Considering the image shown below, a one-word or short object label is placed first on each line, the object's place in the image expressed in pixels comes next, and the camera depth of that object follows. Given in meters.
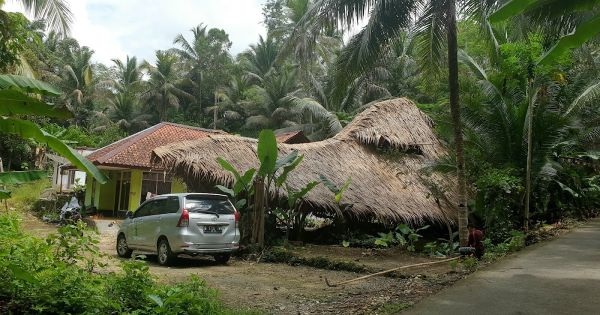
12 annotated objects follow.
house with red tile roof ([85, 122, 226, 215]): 21.33
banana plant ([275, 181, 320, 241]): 12.31
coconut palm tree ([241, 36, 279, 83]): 39.84
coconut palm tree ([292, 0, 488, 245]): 10.72
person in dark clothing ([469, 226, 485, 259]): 9.20
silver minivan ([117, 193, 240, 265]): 10.48
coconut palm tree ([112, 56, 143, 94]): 44.80
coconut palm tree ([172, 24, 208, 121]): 42.53
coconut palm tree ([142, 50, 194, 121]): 41.94
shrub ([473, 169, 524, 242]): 12.35
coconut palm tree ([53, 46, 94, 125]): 40.50
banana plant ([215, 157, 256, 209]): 11.79
